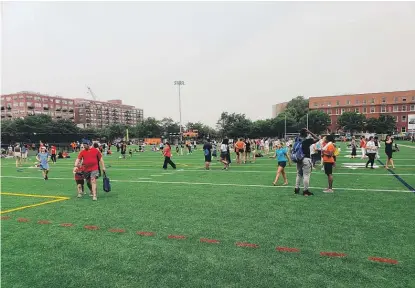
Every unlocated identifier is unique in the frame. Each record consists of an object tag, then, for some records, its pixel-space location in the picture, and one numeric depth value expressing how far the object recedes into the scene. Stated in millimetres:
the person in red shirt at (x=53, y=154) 26252
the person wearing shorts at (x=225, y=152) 16875
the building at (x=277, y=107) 132712
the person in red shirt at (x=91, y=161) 8794
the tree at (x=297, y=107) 100000
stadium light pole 73562
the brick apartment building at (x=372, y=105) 93125
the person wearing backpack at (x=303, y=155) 8609
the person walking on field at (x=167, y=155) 17862
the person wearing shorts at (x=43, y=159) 13889
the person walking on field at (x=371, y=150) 15329
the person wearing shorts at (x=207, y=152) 17406
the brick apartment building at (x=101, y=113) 149125
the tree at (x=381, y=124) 85062
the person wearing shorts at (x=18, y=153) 23094
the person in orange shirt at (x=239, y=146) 19609
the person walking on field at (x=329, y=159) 9186
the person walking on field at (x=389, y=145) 14867
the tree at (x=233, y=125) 91312
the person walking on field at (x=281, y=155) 10469
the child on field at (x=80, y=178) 9248
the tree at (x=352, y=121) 86812
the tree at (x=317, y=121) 89750
